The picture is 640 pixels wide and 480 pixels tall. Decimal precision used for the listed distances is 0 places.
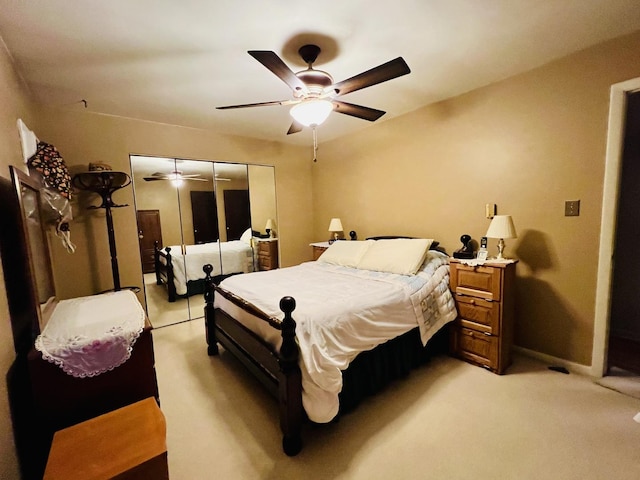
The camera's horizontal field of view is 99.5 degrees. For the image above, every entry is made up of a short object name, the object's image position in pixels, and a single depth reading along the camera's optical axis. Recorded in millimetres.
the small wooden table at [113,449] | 1072
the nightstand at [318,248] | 4051
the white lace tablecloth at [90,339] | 1358
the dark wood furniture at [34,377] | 1338
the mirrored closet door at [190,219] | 3379
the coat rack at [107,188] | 2781
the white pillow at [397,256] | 2660
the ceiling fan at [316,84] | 1534
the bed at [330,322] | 1563
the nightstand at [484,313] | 2223
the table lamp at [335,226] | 4039
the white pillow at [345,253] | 3178
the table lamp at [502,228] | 2268
